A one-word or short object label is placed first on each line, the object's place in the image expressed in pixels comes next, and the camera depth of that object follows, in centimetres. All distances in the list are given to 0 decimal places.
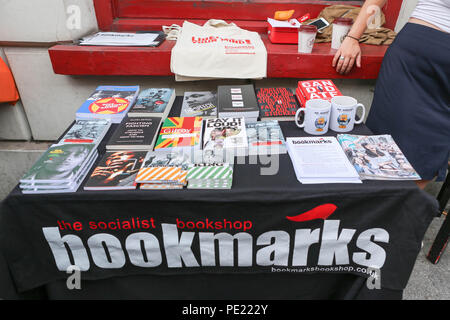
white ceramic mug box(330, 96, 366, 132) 112
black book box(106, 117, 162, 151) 104
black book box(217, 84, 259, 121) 120
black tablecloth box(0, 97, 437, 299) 89
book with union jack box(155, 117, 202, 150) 105
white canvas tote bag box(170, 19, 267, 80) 157
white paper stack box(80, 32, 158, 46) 170
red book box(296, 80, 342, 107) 123
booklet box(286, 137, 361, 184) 92
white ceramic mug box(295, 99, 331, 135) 109
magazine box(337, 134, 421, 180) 92
